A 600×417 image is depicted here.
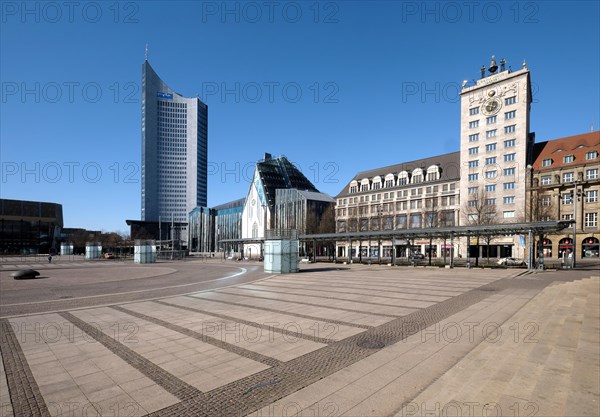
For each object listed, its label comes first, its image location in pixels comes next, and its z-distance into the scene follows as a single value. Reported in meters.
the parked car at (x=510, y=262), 37.91
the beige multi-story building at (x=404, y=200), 67.31
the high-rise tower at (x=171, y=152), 177.75
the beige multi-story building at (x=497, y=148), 60.88
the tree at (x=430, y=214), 57.19
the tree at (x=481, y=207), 51.49
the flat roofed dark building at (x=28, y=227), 110.31
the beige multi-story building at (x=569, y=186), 54.81
